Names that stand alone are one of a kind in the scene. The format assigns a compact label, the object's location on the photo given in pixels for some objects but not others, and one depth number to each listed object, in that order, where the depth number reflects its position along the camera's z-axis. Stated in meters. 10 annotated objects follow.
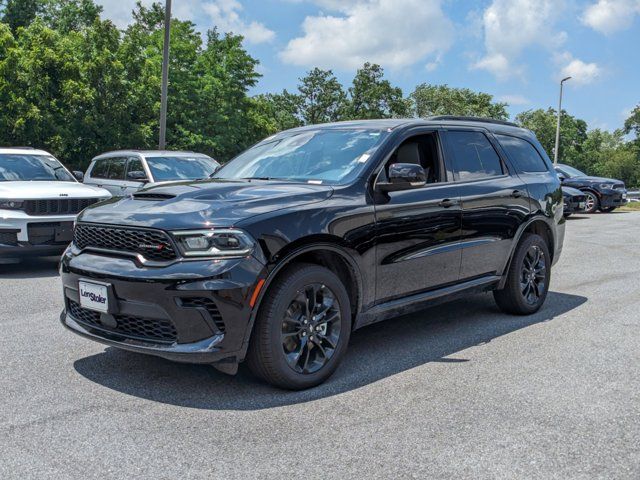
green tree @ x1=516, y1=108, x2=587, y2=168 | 99.88
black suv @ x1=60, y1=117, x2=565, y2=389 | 3.78
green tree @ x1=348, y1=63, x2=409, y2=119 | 67.94
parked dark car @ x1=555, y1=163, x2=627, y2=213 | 20.86
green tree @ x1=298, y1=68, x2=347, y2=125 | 70.12
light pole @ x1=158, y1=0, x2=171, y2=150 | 17.97
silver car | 11.06
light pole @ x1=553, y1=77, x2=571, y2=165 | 42.51
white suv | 8.12
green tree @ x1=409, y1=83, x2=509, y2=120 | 78.94
